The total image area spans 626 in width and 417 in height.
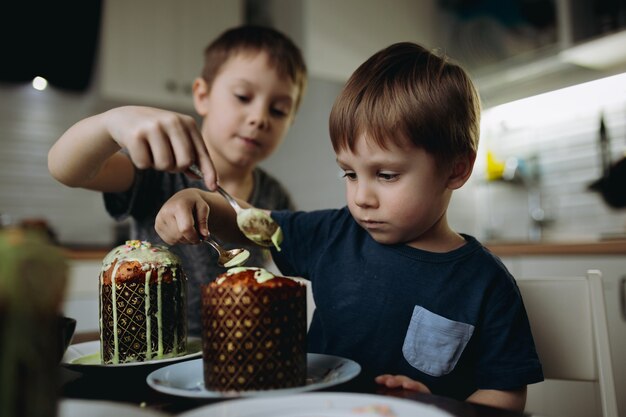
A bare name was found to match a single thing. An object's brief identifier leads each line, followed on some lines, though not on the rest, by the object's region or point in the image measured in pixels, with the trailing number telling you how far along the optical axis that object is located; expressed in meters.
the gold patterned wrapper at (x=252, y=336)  0.52
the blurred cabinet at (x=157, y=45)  2.85
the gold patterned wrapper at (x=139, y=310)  0.65
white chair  0.86
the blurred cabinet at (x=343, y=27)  2.93
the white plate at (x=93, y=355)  0.60
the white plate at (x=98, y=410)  0.38
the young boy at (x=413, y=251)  0.78
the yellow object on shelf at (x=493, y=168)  3.15
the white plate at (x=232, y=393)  0.48
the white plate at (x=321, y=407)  0.40
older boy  0.90
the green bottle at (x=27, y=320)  0.30
